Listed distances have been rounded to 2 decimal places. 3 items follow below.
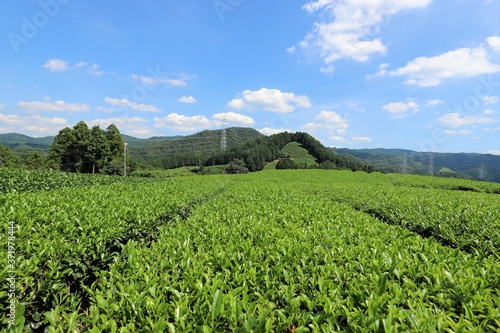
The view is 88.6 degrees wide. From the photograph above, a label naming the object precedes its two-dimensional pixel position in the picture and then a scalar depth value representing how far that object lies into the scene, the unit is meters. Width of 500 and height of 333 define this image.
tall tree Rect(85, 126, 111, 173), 52.78
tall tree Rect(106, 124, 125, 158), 57.81
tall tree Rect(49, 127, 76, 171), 54.16
